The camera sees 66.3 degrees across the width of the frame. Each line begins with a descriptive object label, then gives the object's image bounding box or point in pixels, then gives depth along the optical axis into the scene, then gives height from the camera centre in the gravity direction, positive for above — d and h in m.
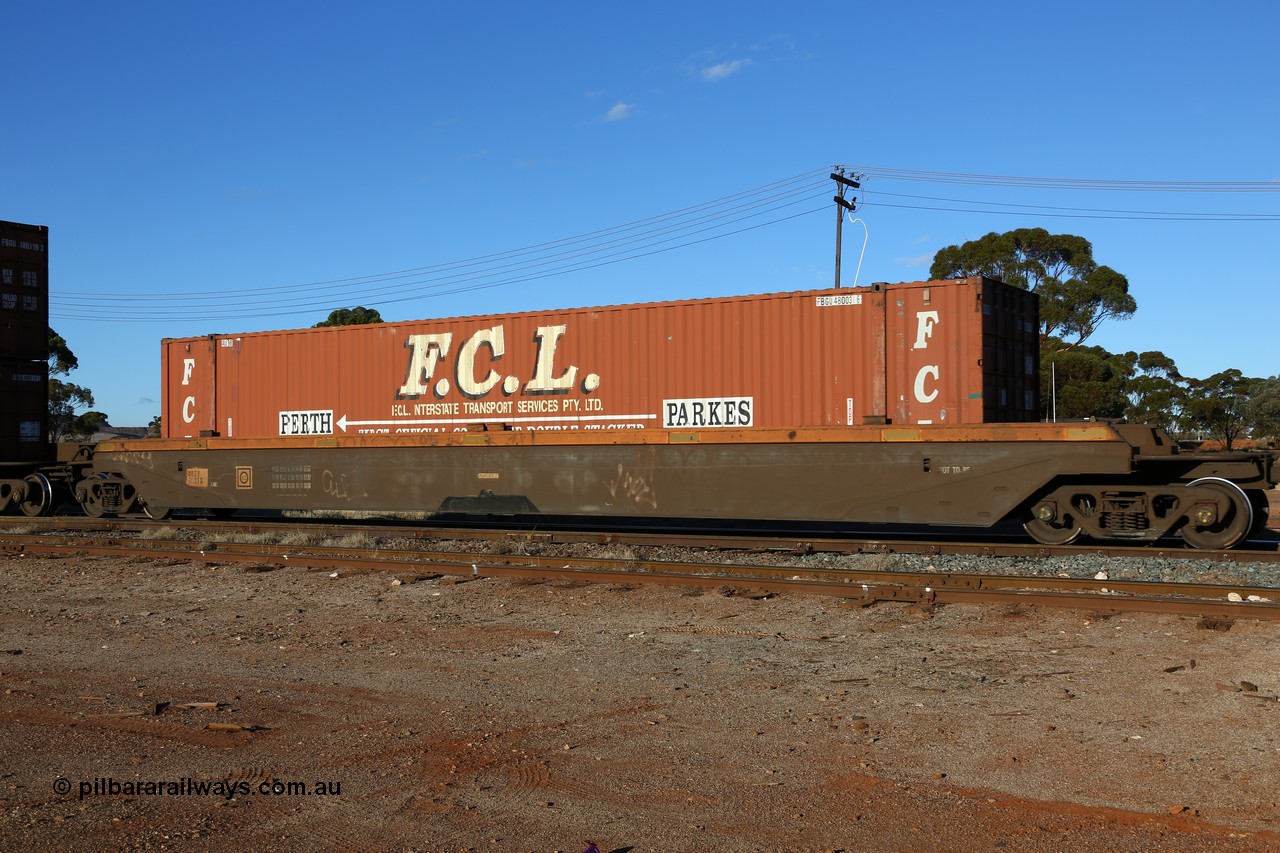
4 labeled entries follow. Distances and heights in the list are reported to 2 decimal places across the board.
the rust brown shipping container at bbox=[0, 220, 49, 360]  17.83 +2.89
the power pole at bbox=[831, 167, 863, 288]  34.50 +8.73
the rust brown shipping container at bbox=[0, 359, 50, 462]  17.78 +0.66
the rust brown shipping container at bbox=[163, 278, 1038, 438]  12.38 +1.11
